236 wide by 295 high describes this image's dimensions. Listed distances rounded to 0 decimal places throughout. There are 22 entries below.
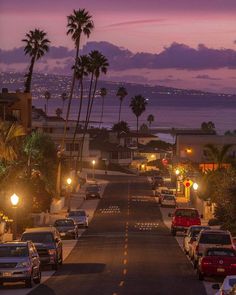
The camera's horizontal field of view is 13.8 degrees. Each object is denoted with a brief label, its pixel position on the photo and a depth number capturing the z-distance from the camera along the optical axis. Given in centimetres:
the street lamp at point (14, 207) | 4916
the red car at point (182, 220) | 6412
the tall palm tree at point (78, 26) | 10706
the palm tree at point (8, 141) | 6506
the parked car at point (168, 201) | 9338
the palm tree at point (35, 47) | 11814
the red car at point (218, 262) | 3672
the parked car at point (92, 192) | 10381
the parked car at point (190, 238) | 4722
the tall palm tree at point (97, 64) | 13114
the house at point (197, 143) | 13450
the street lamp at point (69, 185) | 8894
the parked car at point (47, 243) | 4203
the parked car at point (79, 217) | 7281
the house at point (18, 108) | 10319
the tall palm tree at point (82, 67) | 12875
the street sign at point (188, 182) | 9270
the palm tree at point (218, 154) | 9378
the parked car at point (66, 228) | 6142
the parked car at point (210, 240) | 4141
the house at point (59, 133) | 15212
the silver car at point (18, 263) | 3478
